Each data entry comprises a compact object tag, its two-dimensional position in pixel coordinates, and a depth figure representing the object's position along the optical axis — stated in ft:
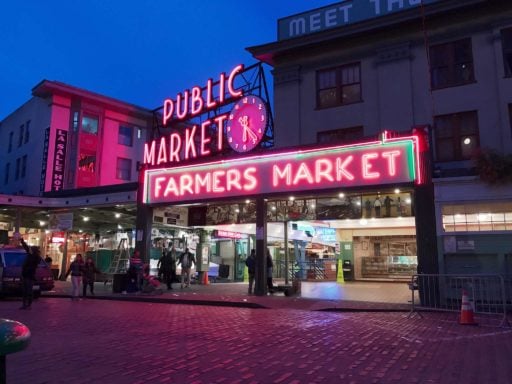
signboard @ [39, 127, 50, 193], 111.65
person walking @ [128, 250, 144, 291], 66.49
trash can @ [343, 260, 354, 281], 91.45
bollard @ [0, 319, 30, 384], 9.03
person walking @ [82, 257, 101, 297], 64.44
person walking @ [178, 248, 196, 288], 76.18
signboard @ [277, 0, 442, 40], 70.64
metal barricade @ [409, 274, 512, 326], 43.04
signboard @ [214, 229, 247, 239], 88.99
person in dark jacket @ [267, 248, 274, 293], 62.18
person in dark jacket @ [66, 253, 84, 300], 61.62
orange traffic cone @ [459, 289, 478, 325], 36.94
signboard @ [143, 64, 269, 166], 70.08
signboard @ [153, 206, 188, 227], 77.10
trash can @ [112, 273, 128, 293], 67.56
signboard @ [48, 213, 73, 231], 88.49
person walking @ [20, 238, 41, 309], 48.73
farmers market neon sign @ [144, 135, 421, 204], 54.65
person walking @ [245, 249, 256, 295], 63.16
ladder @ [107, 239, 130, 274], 92.80
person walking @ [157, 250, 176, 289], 73.61
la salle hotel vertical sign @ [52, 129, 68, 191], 111.86
